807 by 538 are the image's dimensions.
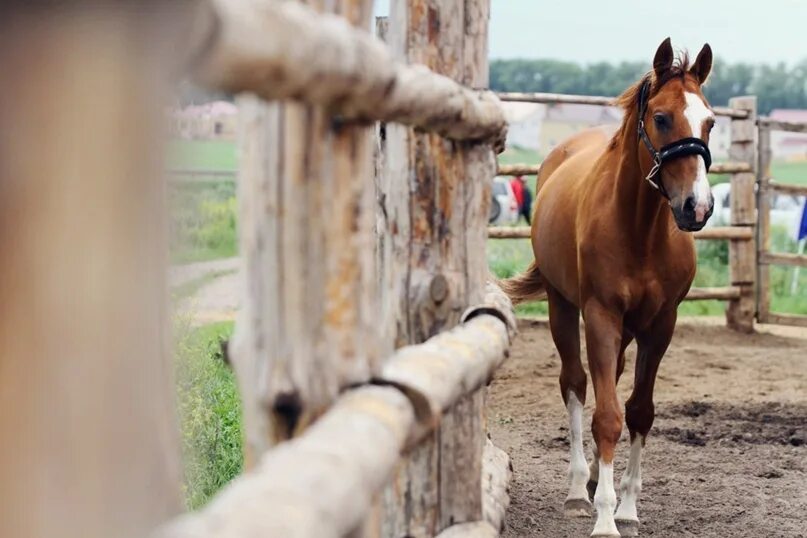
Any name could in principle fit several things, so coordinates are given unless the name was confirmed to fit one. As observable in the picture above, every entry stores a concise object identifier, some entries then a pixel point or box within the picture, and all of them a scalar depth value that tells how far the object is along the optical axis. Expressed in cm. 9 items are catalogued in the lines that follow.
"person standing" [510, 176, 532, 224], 3554
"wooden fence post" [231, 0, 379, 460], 249
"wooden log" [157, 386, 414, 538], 175
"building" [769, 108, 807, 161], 9351
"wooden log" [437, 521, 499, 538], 424
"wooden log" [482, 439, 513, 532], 527
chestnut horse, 834
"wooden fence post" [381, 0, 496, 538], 436
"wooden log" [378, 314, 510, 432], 297
